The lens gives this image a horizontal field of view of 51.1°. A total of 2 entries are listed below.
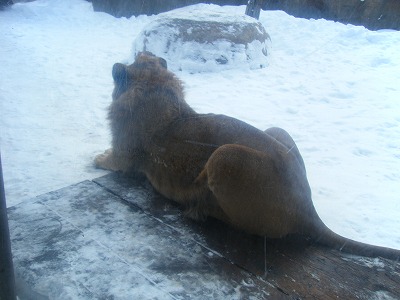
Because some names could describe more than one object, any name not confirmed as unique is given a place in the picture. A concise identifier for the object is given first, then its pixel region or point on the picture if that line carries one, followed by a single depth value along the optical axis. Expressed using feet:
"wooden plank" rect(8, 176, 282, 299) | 7.96
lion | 9.39
